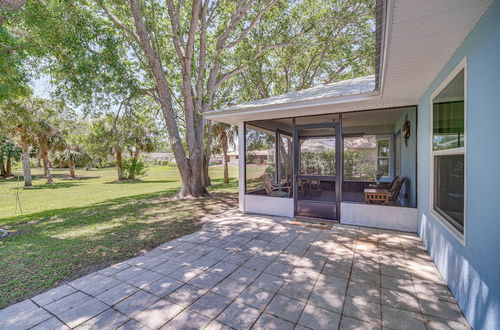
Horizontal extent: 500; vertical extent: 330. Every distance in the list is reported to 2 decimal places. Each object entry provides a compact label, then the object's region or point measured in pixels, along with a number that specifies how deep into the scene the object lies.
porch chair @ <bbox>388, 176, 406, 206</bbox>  5.15
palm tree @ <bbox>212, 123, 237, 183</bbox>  14.59
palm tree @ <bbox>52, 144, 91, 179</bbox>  21.98
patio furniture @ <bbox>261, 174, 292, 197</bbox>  6.24
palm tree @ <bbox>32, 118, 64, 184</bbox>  15.10
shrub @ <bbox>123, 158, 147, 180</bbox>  19.27
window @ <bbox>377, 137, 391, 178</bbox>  8.45
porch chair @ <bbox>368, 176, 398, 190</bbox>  6.46
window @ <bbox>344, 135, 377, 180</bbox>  8.34
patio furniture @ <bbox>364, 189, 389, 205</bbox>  5.01
